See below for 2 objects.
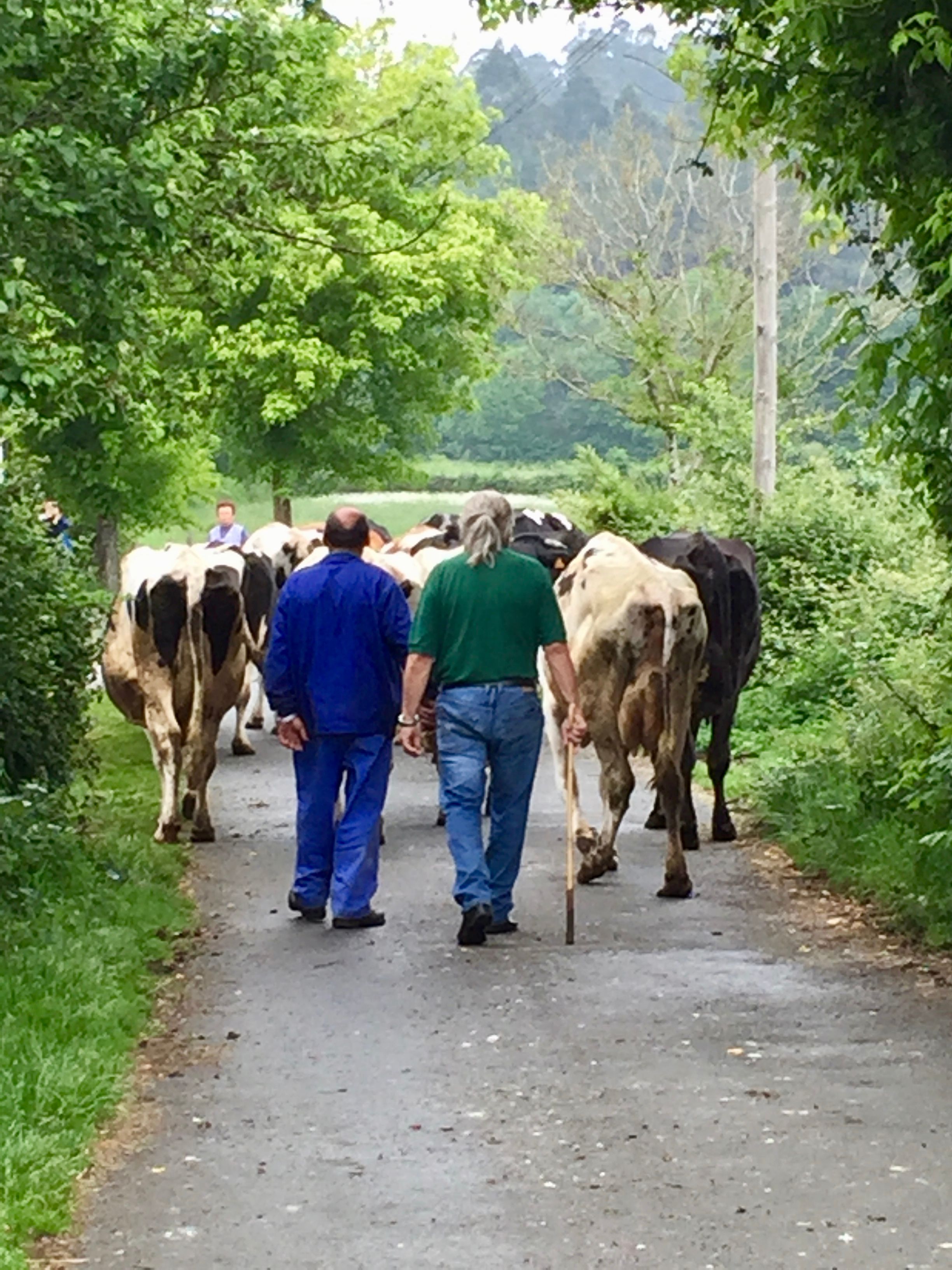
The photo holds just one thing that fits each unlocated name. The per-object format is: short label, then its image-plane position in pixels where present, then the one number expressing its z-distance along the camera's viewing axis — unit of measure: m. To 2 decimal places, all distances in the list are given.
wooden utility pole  27.12
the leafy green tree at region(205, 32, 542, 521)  38.88
